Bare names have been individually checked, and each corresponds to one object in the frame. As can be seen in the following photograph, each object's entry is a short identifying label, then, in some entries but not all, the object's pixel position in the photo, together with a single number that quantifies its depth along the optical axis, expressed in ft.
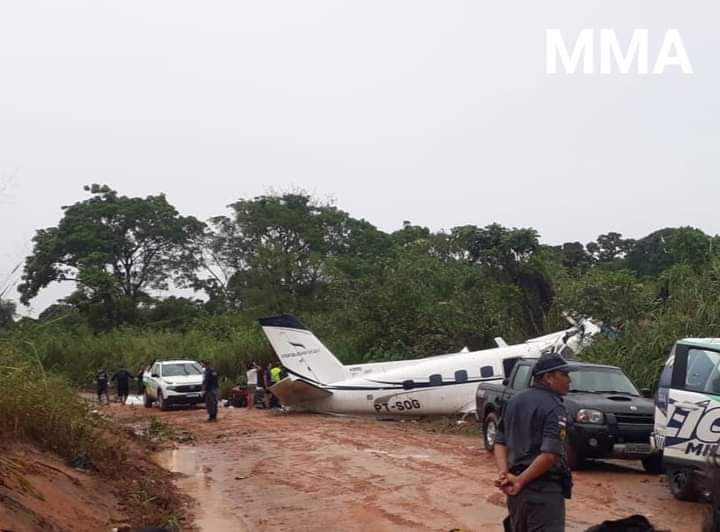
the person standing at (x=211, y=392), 82.58
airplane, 74.02
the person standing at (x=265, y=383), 101.08
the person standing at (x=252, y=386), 103.09
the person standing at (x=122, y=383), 111.96
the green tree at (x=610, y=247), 187.52
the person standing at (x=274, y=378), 100.17
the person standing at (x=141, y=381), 118.64
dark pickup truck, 42.86
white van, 32.96
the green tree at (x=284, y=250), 160.86
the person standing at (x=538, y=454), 18.49
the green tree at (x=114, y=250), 176.96
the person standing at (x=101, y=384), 106.11
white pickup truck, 102.89
